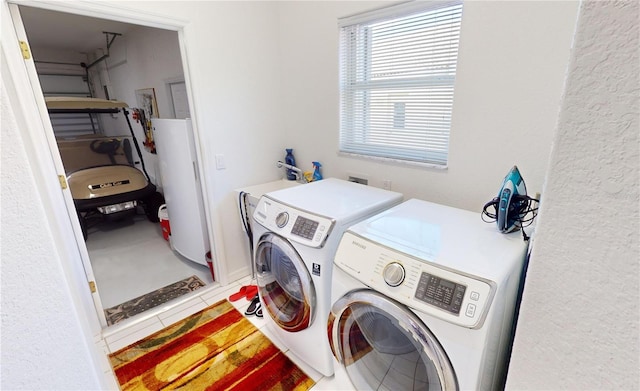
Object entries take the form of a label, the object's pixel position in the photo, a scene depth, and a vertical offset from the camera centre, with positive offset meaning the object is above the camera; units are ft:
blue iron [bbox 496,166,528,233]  3.96 -1.25
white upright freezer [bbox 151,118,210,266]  7.91 -1.83
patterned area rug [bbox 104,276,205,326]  7.54 -4.79
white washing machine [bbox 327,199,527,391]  3.04 -2.09
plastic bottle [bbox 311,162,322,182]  8.20 -1.53
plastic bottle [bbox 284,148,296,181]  8.97 -1.26
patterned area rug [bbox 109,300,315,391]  5.54 -4.85
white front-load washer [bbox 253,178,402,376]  4.67 -2.26
